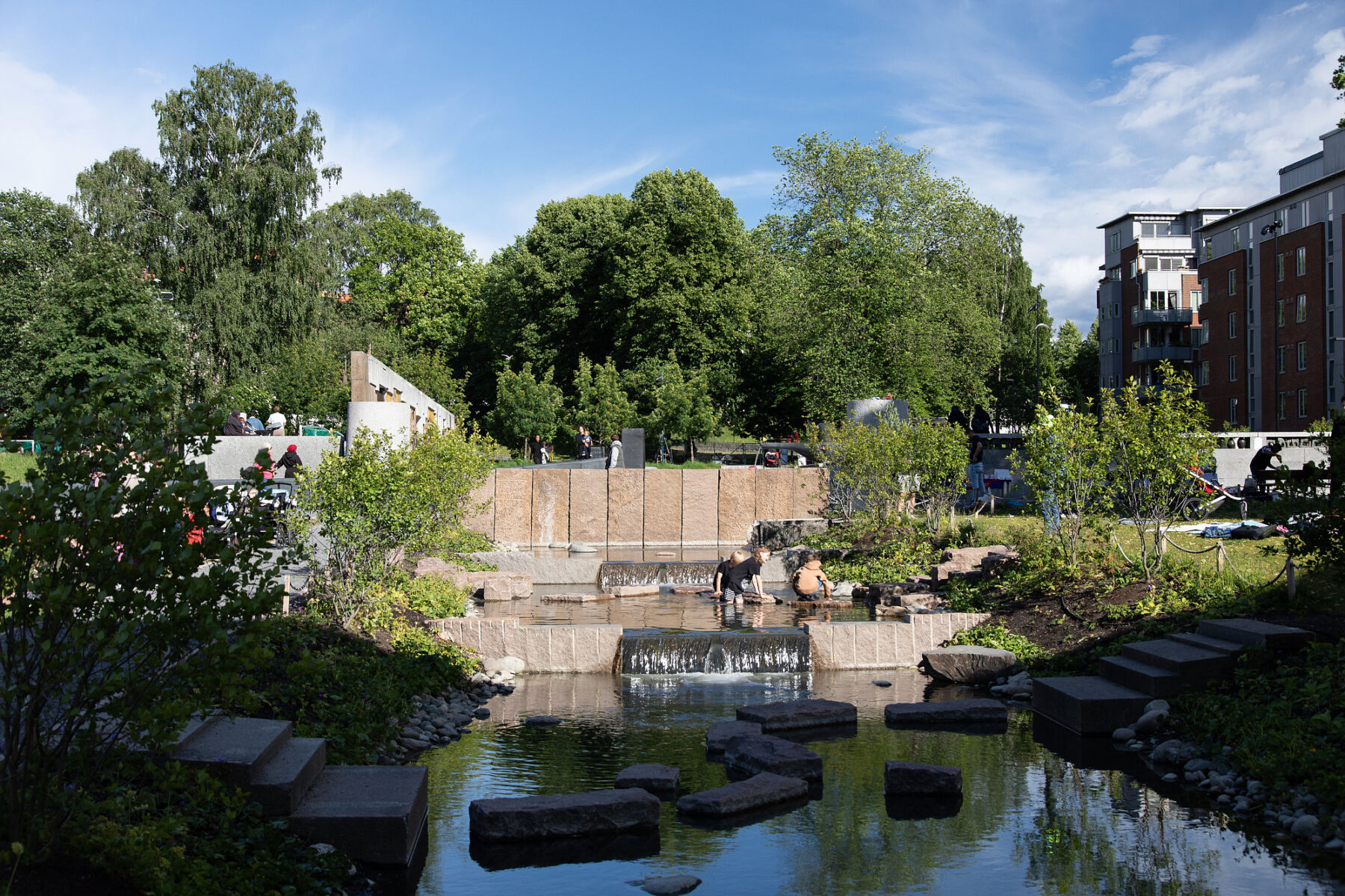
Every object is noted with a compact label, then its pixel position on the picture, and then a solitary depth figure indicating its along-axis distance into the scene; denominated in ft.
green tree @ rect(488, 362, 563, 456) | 147.84
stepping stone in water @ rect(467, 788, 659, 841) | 20.80
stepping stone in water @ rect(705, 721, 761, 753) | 27.27
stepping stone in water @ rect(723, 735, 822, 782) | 24.70
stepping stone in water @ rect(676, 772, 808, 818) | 22.18
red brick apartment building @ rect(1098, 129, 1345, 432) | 155.22
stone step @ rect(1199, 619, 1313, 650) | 28.68
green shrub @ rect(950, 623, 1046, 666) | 36.06
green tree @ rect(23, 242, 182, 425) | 91.97
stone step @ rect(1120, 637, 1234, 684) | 28.84
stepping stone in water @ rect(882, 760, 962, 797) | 23.73
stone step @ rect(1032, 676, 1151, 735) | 28.73
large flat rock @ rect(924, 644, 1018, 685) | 35.53
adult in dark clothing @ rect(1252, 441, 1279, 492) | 61.78
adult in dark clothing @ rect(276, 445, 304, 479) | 64.08
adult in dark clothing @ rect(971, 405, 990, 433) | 84.58
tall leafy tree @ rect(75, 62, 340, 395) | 116.06
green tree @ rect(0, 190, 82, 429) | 117.80
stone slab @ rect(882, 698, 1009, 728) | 30.35
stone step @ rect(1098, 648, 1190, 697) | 28.89
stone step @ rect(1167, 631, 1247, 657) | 29.12
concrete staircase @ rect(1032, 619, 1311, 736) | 28.76
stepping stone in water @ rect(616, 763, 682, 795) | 23.76
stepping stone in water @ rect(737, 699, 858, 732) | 29.30
